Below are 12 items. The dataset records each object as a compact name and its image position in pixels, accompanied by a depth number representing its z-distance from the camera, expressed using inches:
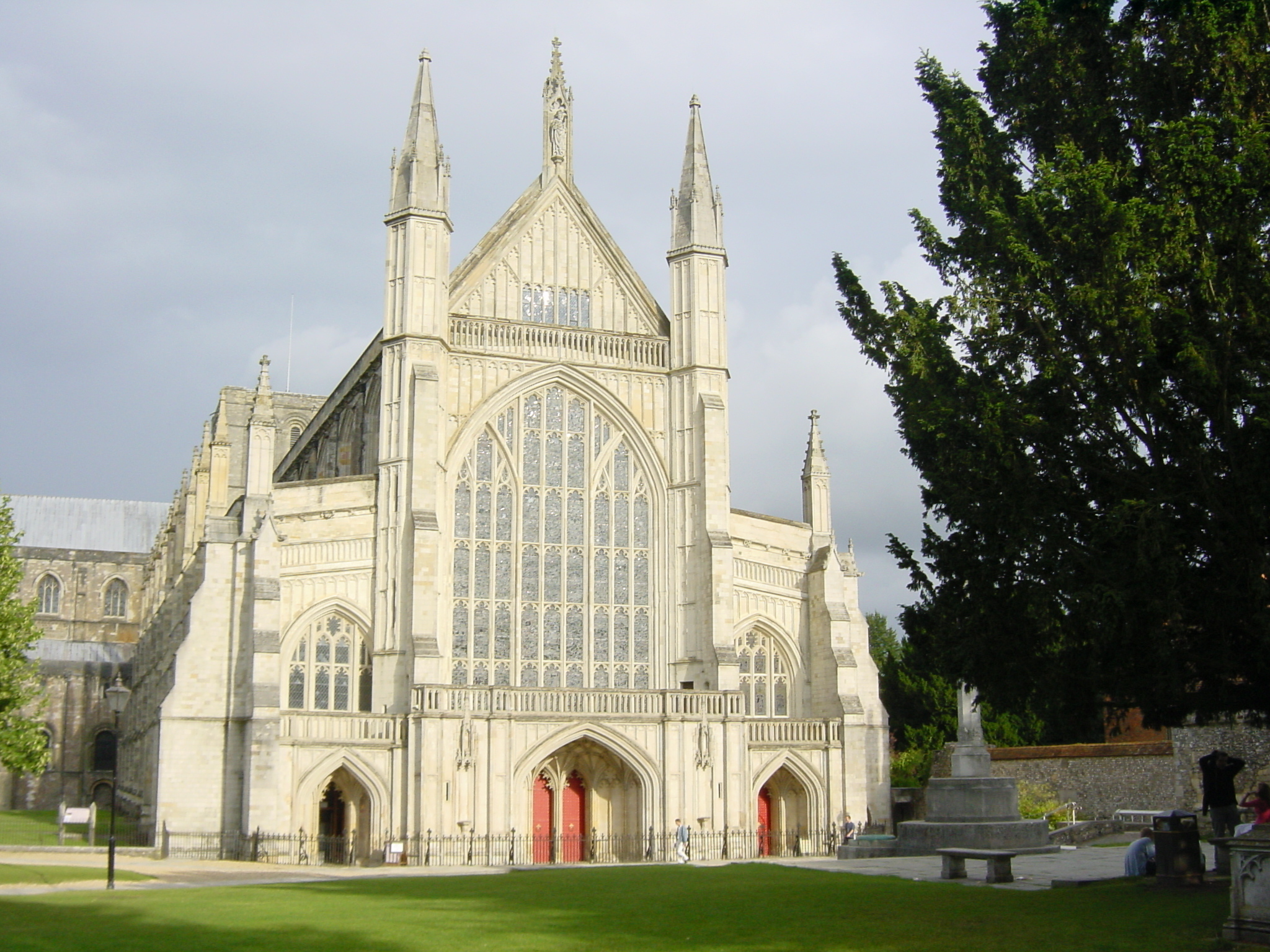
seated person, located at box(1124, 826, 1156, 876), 794.2
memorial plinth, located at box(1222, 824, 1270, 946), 519.8
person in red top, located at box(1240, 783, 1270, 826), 758.5
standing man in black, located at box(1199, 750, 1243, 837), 783.1
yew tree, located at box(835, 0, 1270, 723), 637.9
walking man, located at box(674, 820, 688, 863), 1384.1
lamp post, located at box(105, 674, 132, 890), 1026.1
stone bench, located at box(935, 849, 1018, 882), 797.9
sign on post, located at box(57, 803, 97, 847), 1224.8
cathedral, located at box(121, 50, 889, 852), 1389.0
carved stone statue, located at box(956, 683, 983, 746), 1117.7
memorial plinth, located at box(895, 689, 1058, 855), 1062.4
